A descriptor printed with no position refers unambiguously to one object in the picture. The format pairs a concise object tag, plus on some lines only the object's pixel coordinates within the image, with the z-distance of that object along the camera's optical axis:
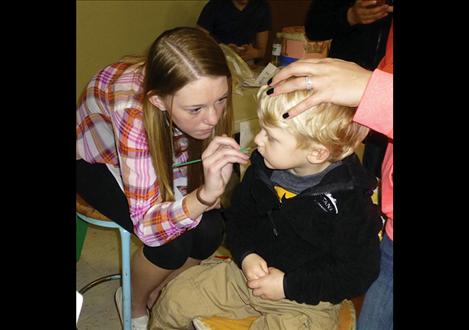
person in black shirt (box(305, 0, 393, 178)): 1.57
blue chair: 1.30
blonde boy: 0.94
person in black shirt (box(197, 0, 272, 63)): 3.11
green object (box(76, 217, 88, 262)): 1.57
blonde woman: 1.15
